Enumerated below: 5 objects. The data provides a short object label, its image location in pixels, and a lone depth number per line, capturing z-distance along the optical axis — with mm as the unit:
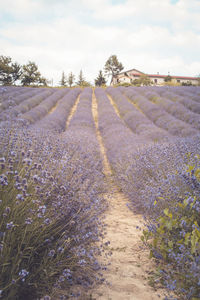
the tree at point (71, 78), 43281
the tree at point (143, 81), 32125
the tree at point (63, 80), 49591
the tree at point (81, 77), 50412
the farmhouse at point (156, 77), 49709
